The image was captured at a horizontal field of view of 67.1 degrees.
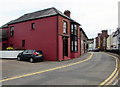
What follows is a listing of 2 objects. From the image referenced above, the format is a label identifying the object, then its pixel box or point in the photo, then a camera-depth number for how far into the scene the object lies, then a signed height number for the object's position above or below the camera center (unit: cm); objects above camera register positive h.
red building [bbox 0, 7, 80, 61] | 1305 +177
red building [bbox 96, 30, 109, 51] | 4980 +321
